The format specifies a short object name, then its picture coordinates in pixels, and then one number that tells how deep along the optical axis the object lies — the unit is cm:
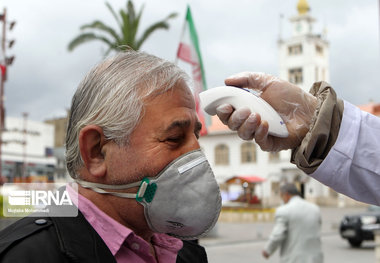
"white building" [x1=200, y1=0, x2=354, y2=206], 5672
